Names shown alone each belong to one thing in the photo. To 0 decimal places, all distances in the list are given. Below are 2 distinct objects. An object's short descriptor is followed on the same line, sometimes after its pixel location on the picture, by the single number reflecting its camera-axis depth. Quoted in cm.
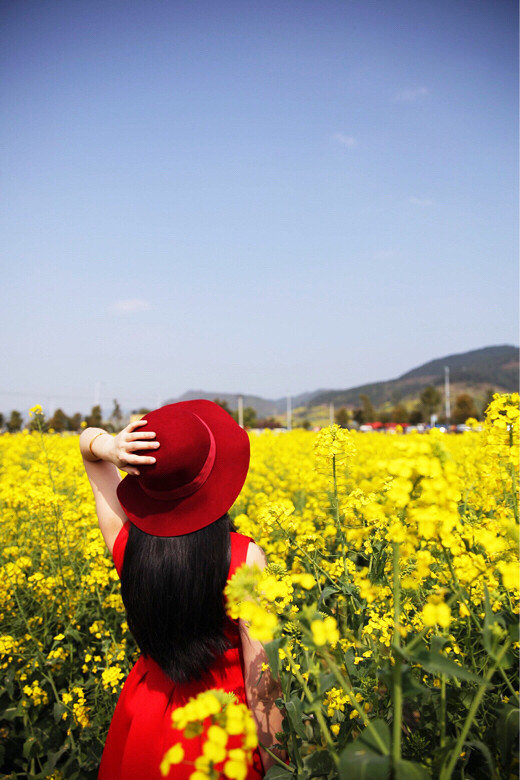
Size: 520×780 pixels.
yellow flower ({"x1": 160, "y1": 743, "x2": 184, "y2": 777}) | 52
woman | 105
